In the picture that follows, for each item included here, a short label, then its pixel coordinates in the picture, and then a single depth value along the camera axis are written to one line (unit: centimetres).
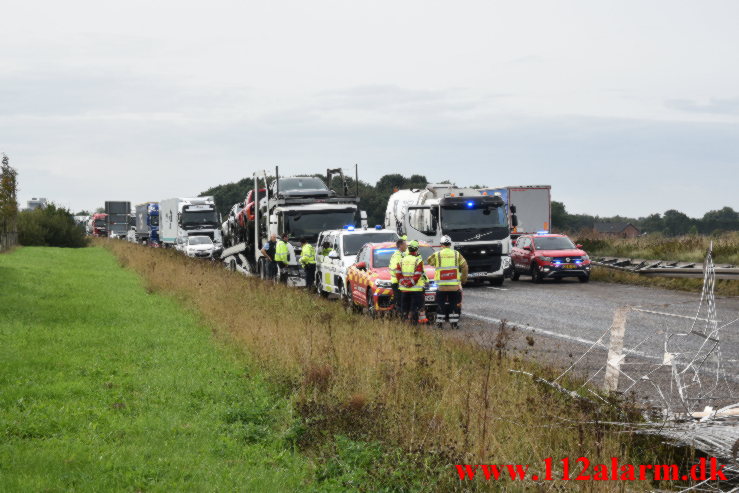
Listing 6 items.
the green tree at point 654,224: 13156
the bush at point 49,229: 7238
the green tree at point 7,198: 5419
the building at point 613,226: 14950
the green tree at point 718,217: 11868
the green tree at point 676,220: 12450
